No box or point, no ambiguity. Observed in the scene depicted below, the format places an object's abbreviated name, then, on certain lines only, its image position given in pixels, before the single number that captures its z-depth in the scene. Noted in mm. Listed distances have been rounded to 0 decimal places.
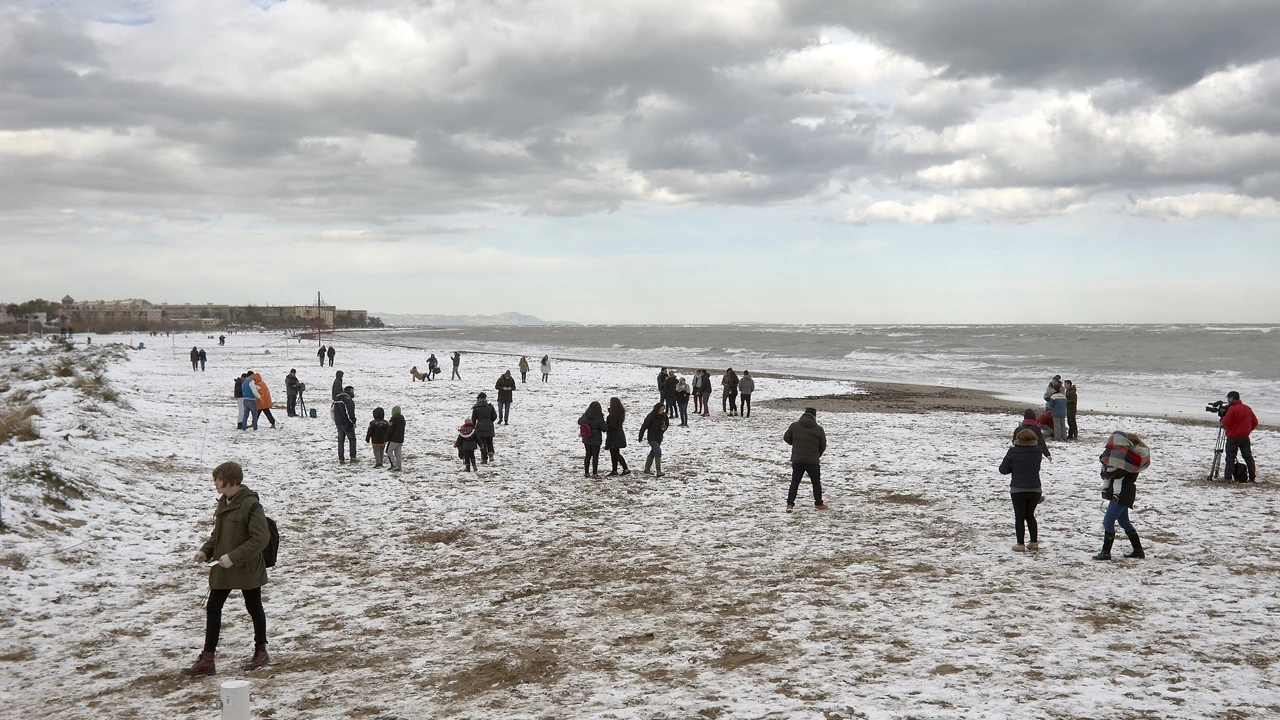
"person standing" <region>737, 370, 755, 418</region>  25008
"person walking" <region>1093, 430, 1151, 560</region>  9133
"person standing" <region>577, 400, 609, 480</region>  15188
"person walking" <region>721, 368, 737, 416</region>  25516
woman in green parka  6219
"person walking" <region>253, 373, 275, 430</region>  20656
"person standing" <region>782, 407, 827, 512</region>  12195
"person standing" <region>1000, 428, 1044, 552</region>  9797
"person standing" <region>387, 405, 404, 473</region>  15750
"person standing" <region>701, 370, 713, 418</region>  24803
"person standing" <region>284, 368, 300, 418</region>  23322
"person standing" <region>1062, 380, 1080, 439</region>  19703
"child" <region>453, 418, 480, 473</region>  15688
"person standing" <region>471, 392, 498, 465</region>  16328
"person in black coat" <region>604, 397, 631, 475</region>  15250
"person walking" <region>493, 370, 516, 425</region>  22750
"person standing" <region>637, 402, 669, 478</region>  15359
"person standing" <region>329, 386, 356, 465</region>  16234
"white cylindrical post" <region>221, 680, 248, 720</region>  4348
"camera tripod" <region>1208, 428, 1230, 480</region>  14732
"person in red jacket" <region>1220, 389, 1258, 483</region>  14156
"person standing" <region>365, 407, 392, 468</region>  15891
